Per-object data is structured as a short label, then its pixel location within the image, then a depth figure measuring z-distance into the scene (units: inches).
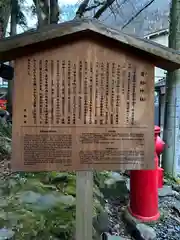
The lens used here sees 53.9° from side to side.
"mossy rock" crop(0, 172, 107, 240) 63.0
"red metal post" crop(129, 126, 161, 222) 84.2
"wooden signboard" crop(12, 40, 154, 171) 48.4
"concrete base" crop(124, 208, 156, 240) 78.3
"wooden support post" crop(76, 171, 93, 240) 52.2
